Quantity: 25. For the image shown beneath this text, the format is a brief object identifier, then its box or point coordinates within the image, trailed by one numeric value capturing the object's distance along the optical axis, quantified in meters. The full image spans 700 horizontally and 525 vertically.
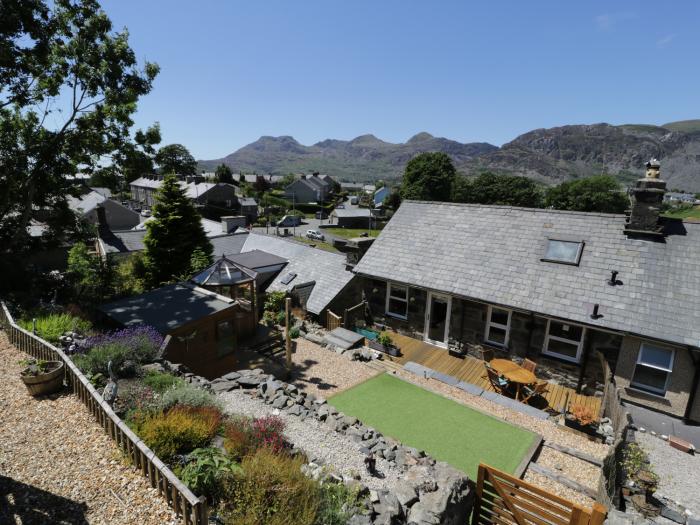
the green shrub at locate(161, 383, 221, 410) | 7.91
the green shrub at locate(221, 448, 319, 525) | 5.21
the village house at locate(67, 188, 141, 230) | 46.19
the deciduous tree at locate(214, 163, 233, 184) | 101.29
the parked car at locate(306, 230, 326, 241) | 55.28
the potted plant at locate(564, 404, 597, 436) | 10.78
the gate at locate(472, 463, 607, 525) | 6.15
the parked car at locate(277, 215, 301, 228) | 67.89
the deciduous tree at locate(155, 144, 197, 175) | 110.94
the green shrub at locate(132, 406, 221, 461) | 6.33
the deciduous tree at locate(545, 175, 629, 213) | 76.12
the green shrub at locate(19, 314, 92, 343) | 10.55
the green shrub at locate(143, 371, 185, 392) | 8.76
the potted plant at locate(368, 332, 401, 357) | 16.03
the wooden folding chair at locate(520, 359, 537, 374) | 13.65
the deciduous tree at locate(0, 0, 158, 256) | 15.45
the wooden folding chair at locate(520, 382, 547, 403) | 12.34
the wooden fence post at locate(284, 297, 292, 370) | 13.86
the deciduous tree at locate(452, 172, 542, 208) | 82.31
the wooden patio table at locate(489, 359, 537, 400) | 12.42
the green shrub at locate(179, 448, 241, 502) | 5.55
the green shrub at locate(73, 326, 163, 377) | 8.95
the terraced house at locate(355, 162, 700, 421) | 11.75
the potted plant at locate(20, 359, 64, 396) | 8.29
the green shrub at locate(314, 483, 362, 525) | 5.70
